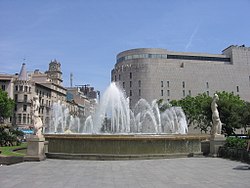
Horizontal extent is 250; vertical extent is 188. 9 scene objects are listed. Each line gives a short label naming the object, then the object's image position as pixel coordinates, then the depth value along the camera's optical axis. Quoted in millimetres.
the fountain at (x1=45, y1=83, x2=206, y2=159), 16062
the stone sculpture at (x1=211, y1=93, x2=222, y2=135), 18938
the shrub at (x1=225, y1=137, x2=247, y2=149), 16855
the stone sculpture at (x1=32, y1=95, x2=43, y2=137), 16703
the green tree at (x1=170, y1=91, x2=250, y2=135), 50594
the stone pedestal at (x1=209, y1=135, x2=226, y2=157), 18109
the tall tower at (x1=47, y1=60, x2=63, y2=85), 115944
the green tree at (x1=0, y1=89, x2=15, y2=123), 54219
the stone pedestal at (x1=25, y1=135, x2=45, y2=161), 15718
